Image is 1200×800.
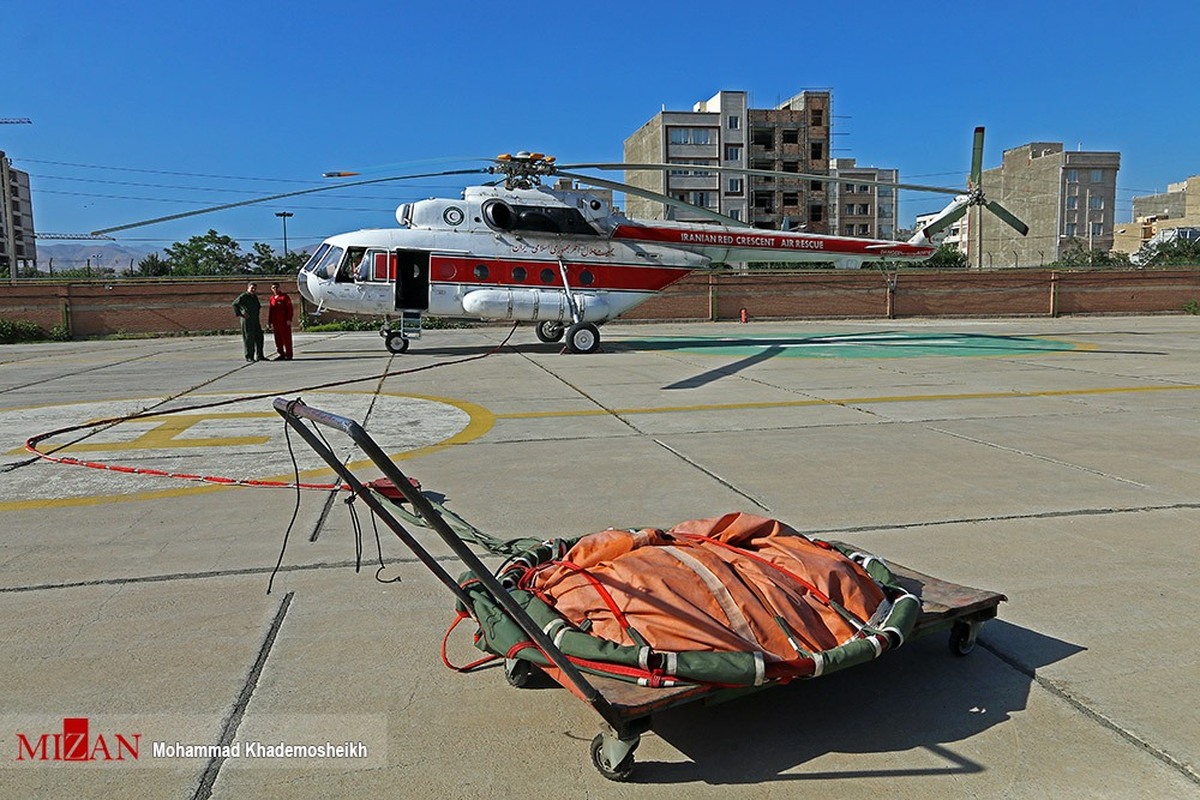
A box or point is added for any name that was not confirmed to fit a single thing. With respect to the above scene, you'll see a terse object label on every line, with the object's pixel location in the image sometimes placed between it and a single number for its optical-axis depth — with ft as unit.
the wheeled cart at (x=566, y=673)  8.44
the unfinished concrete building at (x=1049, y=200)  346.13
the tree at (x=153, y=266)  210.59
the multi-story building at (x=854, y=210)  341.82
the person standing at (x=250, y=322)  59.41
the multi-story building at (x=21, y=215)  484.33
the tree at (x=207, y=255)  260.62
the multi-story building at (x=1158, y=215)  397.60
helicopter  59.57
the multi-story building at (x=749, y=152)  295.28
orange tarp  10.26
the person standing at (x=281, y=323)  60.64
